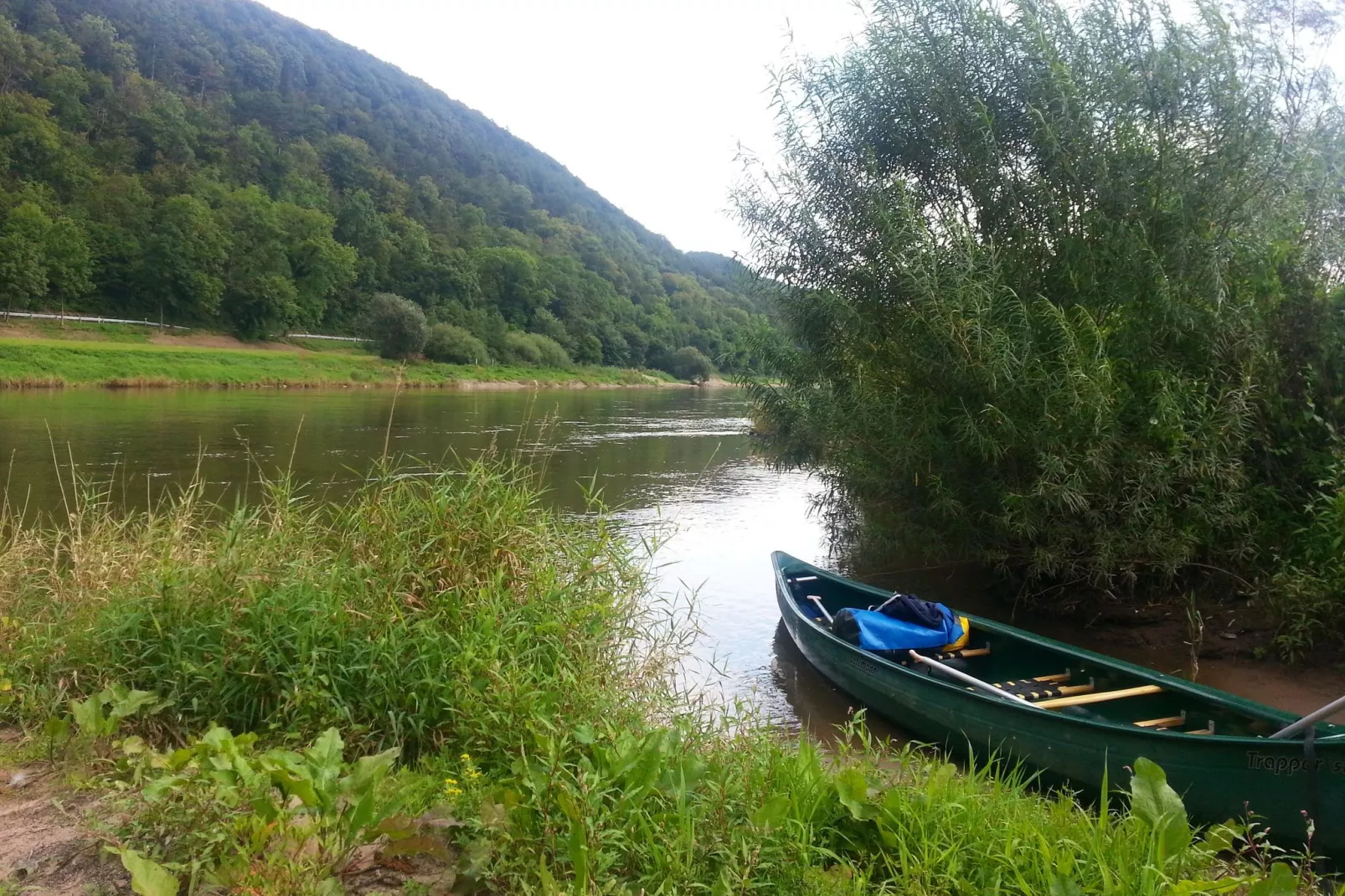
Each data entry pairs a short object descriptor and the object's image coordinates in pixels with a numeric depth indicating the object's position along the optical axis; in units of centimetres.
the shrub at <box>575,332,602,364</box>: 8000
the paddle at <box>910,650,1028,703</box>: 555
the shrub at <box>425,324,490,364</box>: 5400
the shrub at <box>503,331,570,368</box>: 6481
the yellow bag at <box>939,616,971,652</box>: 681
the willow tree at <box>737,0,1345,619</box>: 778
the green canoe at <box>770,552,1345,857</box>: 398
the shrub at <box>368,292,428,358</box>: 5641
